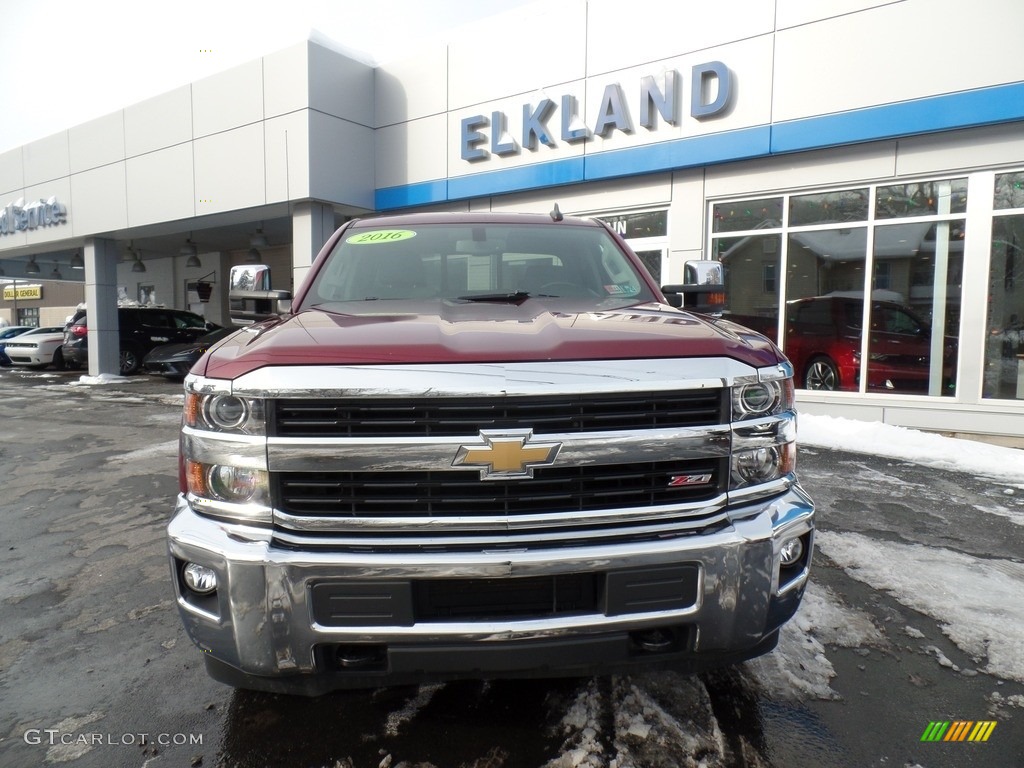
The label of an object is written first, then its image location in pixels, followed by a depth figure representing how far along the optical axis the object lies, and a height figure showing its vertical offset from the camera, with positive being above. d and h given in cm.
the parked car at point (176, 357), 1398 -58
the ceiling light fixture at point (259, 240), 1614 +238
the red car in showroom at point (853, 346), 823 -7
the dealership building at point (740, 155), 768 +280
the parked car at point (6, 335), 2098 -20
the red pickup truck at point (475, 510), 171 -50
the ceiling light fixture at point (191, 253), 1844 +241
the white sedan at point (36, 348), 1895 -56
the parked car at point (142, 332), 1722 -2
